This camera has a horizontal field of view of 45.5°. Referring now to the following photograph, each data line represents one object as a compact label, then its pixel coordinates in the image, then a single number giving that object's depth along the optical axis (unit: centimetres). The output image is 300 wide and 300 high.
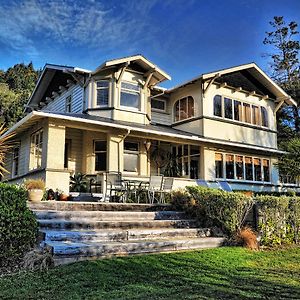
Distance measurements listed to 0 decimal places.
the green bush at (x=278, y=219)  892
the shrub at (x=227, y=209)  862
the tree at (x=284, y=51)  3317
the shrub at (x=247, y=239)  827
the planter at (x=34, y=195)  1013
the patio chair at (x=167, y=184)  1348
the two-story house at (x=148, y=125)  1477
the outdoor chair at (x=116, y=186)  1315
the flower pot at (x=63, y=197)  1219
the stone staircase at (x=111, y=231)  641
